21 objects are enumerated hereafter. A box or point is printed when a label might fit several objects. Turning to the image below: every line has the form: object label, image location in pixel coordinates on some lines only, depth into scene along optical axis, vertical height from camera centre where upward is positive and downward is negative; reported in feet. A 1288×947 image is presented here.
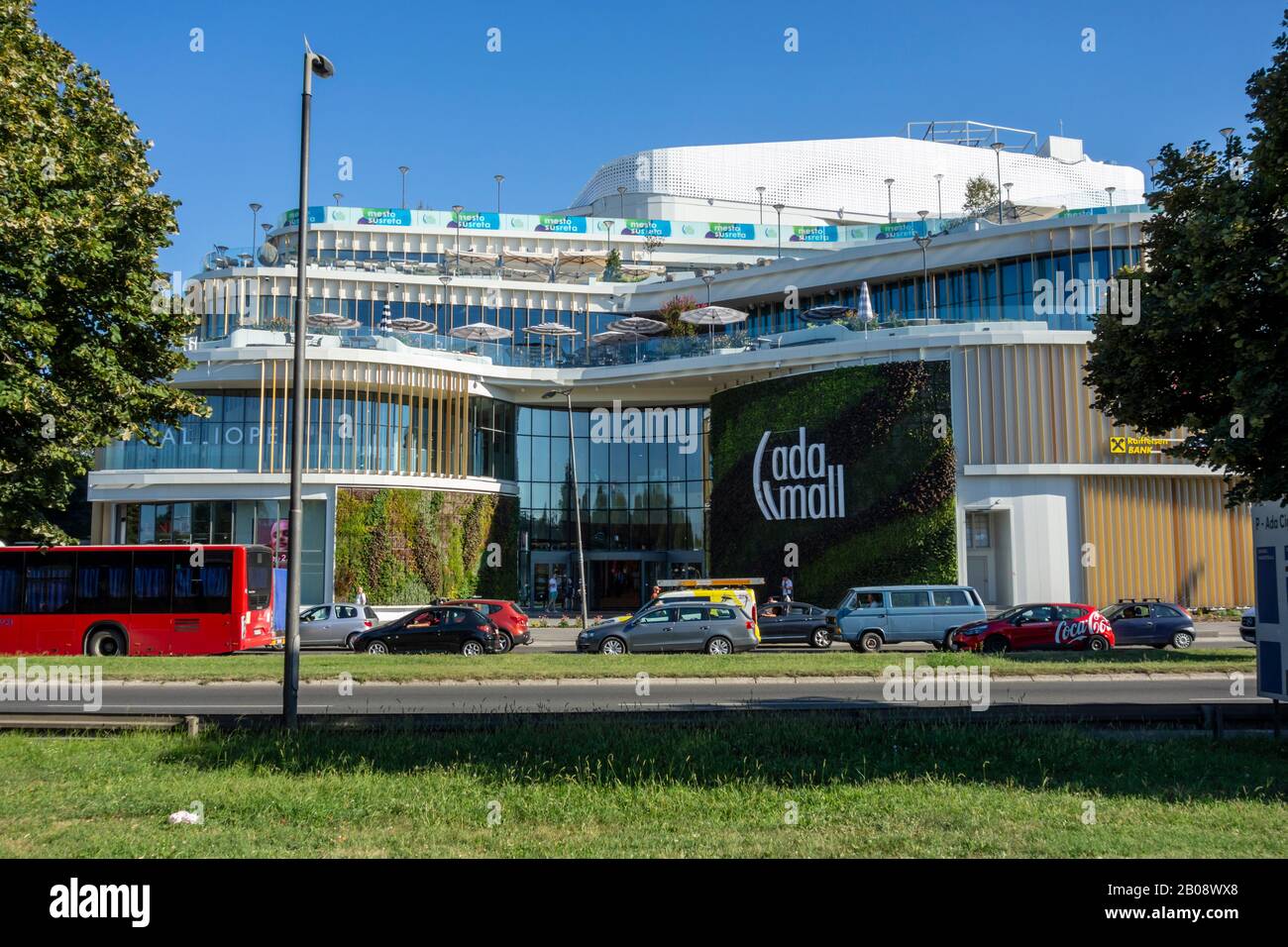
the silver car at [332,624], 104.17 -8.61
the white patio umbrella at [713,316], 151.43 +33.67
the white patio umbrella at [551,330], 157.50 +33.21
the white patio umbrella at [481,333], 158.30 +33.83
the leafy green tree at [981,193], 249.14 +86.52
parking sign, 38.58 -2.28
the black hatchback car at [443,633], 86.28 -7.94
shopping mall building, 120.57 +14.04
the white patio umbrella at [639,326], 159.94 +34.05
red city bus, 87.92 -5.11
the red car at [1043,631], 81.00 -7.54
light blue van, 88.99 -6.78
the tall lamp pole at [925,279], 160.47 +42.28
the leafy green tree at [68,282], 41.91 +11.62
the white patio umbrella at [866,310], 129.80 +30.30
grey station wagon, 83.15 -7.67
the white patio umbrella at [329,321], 142.10 +31.35
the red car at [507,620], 93.25 -7.51
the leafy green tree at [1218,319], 35.99 +8.68
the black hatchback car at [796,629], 94.99 -8.51
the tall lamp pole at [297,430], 39.60 +4.60
